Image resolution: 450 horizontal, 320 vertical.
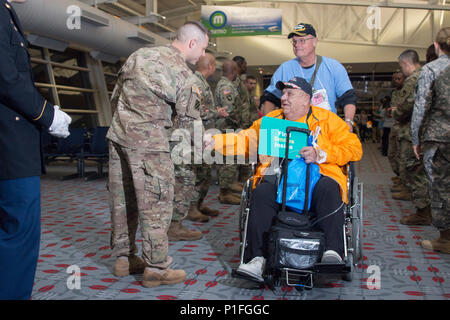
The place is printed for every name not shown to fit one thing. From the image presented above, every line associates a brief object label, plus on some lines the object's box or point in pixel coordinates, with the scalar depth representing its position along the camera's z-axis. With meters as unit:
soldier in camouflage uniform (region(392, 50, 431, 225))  4.37
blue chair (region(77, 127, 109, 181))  8.17
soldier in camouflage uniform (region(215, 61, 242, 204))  5.48
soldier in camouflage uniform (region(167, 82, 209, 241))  3.69
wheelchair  2.41
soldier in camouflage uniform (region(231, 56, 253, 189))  6.11
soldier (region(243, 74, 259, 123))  6.78
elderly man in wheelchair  2.54
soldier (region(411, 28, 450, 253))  3.31
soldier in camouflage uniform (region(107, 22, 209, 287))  2.51
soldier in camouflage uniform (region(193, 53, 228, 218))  4.06
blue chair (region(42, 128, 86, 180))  8.27
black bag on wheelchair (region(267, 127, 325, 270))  2.42
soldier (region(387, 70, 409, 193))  5.92
